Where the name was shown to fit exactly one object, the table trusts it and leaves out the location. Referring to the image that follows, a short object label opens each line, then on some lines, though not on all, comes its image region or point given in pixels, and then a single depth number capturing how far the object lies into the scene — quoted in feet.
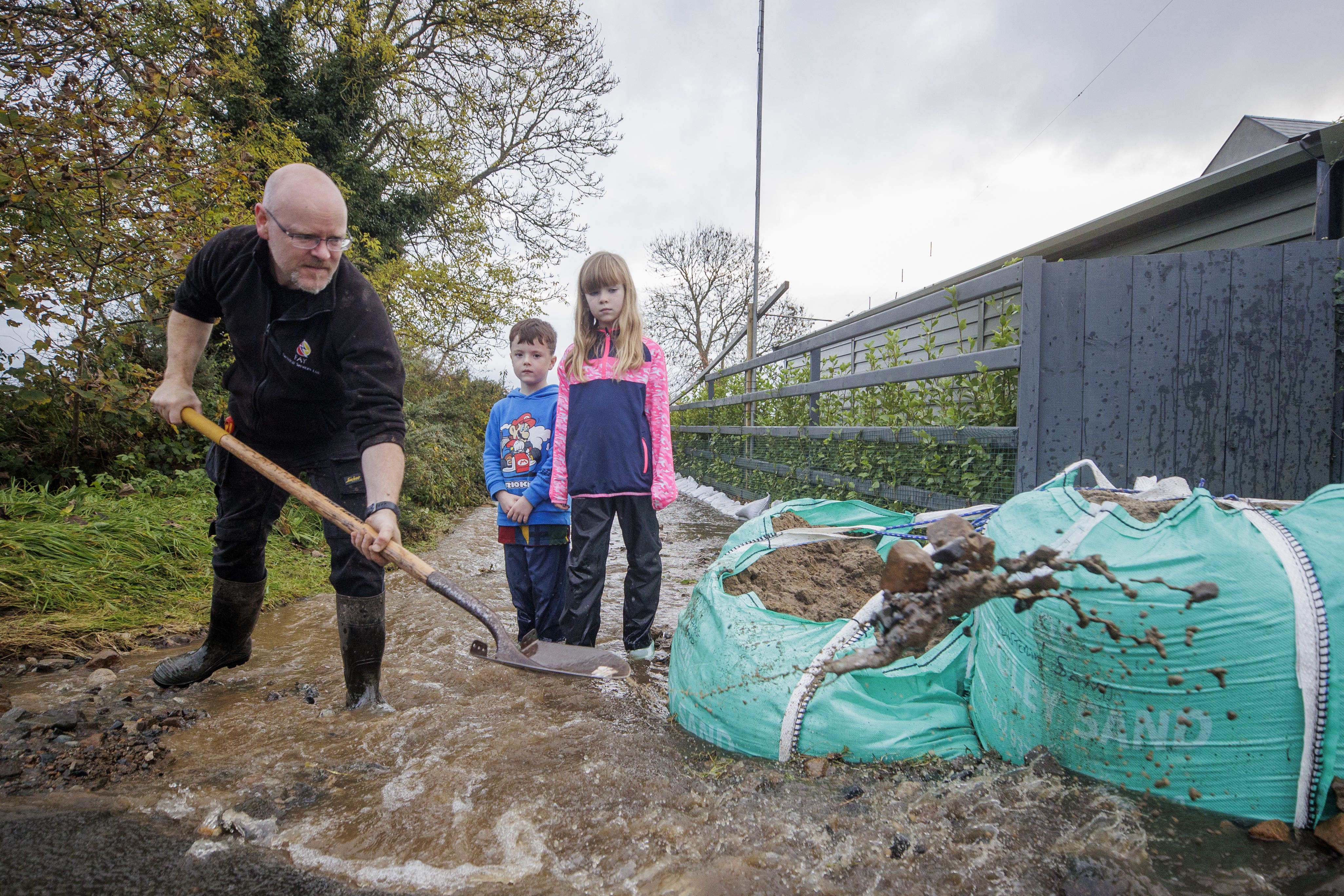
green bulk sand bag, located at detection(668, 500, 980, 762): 5.76
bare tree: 80.94
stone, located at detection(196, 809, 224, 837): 5.00
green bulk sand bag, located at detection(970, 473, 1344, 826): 4.40
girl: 9.37
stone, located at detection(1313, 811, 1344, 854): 4.27
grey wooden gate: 10.46
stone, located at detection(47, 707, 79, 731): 6.73
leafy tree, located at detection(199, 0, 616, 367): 35.27
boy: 9.93
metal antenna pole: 40.50
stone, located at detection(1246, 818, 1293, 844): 4.45
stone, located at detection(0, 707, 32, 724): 6.86
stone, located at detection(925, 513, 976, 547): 5.08
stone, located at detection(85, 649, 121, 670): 9.11
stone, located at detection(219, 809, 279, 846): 4.94
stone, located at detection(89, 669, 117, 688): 8.38
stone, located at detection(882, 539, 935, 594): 4.93
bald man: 6.76
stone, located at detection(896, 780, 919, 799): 5.24
